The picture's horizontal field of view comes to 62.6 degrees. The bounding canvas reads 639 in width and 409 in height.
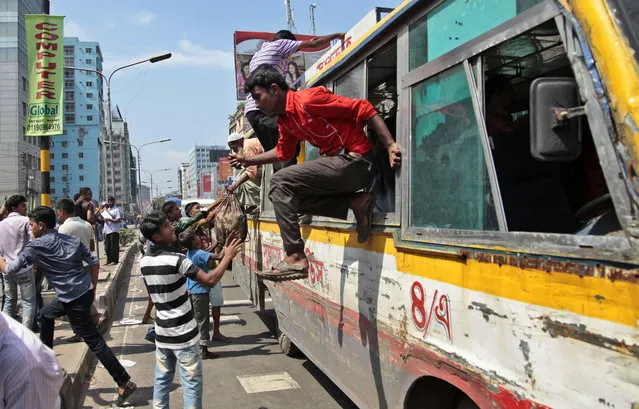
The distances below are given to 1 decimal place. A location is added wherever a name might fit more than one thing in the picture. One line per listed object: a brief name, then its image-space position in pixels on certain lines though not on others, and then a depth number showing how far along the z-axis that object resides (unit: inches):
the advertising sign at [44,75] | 313.4
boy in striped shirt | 152.3
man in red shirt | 130.6
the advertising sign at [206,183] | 2610.7
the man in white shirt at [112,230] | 573.0
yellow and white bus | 68.0
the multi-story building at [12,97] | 2225.6
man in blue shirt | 198.5
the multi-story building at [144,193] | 7576.8
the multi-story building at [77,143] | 3890.3
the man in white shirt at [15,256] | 248.5
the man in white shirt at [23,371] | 73.6
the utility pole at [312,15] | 1224.8
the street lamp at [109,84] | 817.5
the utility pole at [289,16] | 1134.8
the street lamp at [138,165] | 1893.1
